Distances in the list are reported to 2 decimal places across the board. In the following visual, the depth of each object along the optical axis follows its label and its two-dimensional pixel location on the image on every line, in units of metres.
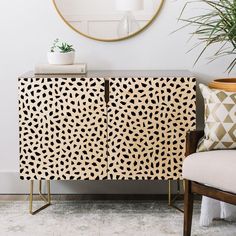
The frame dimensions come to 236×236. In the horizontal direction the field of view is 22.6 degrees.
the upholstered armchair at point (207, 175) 2.75
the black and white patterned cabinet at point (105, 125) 3.32
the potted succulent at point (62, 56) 3.47
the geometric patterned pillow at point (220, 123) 3.01
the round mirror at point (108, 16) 3.62
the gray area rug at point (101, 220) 3.15
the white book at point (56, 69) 3.40
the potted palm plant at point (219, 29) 3.23
